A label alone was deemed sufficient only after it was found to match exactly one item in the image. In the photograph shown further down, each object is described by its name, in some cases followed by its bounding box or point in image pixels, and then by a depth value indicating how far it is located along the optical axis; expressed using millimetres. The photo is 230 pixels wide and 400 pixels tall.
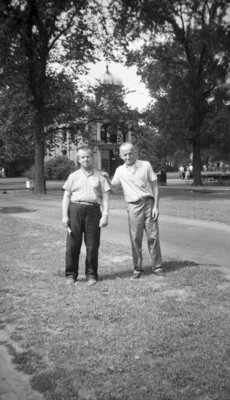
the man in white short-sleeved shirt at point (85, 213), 6629
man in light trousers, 6879
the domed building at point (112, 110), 31703
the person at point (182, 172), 55188
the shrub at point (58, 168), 59031
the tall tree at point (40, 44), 25531
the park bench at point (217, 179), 40281
